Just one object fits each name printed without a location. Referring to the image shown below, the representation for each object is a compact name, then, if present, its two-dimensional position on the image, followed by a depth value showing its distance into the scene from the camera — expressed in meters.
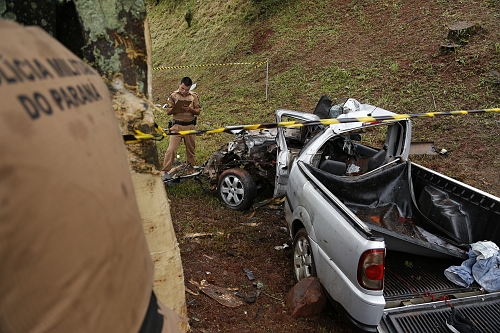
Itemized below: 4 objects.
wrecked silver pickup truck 2.80
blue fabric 3.13
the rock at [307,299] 3.29
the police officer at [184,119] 7.02
